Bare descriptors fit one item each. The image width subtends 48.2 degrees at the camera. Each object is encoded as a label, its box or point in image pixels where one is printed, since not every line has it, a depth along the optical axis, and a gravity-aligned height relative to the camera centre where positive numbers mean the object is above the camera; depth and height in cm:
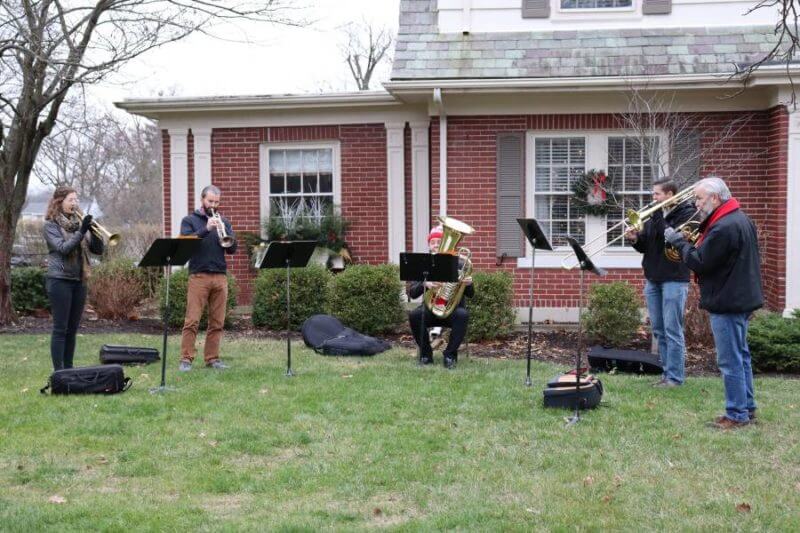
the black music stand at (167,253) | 802 -8
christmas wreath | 1226 +68
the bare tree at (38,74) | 1203 +232
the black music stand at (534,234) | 790 +8
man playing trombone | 806 -38
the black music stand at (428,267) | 888 -24
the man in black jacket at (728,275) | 647 -24
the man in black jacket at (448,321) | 943 -83
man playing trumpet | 892 -33
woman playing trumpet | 826 -15
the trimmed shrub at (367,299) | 1154 -72
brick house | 1162 +175
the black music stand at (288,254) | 874 -10
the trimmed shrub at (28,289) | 1368 -68
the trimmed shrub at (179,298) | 1218 -73
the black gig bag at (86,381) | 796 -122
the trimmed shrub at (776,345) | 934 -107
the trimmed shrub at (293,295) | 1197 -69
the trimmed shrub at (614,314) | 1073 -85
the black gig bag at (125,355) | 966 -120
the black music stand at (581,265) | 690 -19
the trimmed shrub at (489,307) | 1103 -79
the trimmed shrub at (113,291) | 1343 -71
